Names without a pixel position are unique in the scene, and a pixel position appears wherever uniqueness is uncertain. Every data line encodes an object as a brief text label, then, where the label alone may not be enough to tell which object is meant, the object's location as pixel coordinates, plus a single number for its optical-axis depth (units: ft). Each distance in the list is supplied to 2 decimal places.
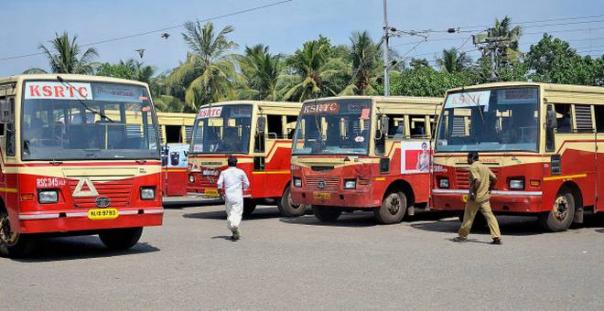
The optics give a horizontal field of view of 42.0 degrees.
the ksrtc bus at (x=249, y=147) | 63.77
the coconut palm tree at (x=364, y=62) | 143.33
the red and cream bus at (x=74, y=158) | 37.83
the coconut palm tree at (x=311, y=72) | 140.67
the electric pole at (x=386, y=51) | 112.57
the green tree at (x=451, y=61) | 184.14
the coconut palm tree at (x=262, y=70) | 146.01
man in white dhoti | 47.65
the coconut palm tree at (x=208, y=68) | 142.92
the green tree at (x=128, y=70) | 179.52
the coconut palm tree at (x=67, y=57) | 138.02
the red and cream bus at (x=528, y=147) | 48.11
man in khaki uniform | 45.03
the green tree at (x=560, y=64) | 149.48
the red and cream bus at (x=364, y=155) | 55.98
